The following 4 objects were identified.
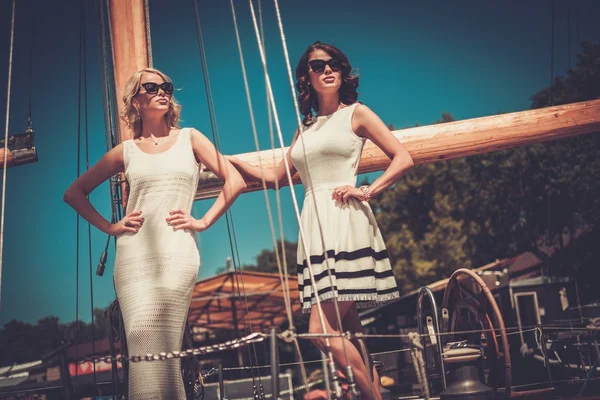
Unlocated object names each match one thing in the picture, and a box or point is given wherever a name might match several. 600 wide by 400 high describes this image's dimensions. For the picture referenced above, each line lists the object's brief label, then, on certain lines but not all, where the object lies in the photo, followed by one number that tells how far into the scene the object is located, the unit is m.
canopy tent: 12.38
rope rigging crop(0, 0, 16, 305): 2.88
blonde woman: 2.38
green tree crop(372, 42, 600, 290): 17.39
